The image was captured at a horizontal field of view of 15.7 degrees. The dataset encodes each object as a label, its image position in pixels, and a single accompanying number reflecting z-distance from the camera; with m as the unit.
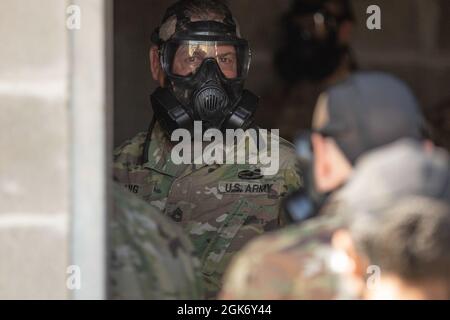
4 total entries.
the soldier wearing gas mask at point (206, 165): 5.90
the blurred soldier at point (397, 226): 3.39
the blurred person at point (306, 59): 7.41
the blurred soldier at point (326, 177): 3.48
